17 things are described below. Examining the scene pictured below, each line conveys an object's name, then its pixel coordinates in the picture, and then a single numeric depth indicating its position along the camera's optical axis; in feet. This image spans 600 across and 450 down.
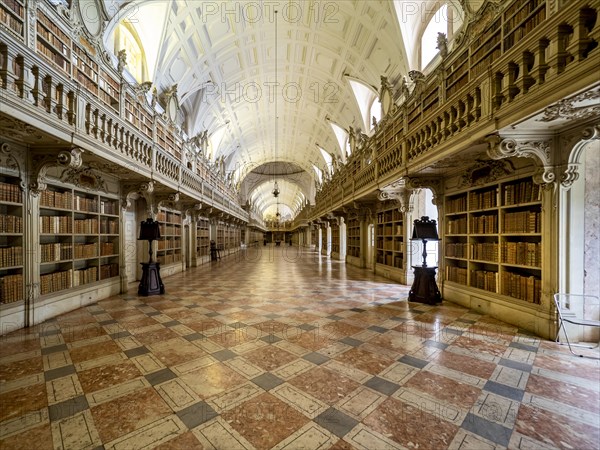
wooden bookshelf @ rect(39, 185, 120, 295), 15.83
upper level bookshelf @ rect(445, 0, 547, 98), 10.28
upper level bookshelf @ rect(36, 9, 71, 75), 13.04
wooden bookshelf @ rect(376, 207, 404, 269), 28.79
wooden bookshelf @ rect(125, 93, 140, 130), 20.49
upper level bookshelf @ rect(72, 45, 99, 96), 15.33
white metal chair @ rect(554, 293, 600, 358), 11.62
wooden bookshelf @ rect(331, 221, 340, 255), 56.71
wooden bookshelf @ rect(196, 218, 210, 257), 46.19
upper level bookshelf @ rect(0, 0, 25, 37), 10.76
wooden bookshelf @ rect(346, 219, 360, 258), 42.68
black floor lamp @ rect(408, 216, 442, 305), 18.47
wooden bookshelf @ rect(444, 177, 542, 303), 13.65
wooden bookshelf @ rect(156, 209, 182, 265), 31.53
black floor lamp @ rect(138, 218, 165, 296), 21.31
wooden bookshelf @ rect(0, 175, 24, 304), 13.14
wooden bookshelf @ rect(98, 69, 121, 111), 17.61
